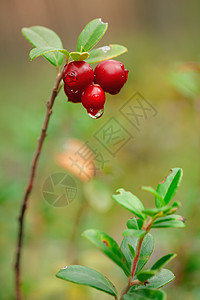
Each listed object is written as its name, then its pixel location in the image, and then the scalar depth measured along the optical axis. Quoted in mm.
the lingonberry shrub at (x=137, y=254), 243
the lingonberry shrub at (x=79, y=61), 255
